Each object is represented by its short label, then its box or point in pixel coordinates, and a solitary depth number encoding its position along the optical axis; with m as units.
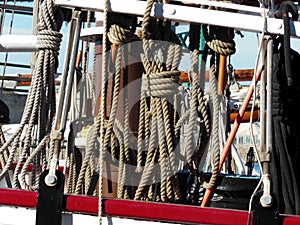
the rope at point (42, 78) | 5.66
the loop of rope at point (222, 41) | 5.58
